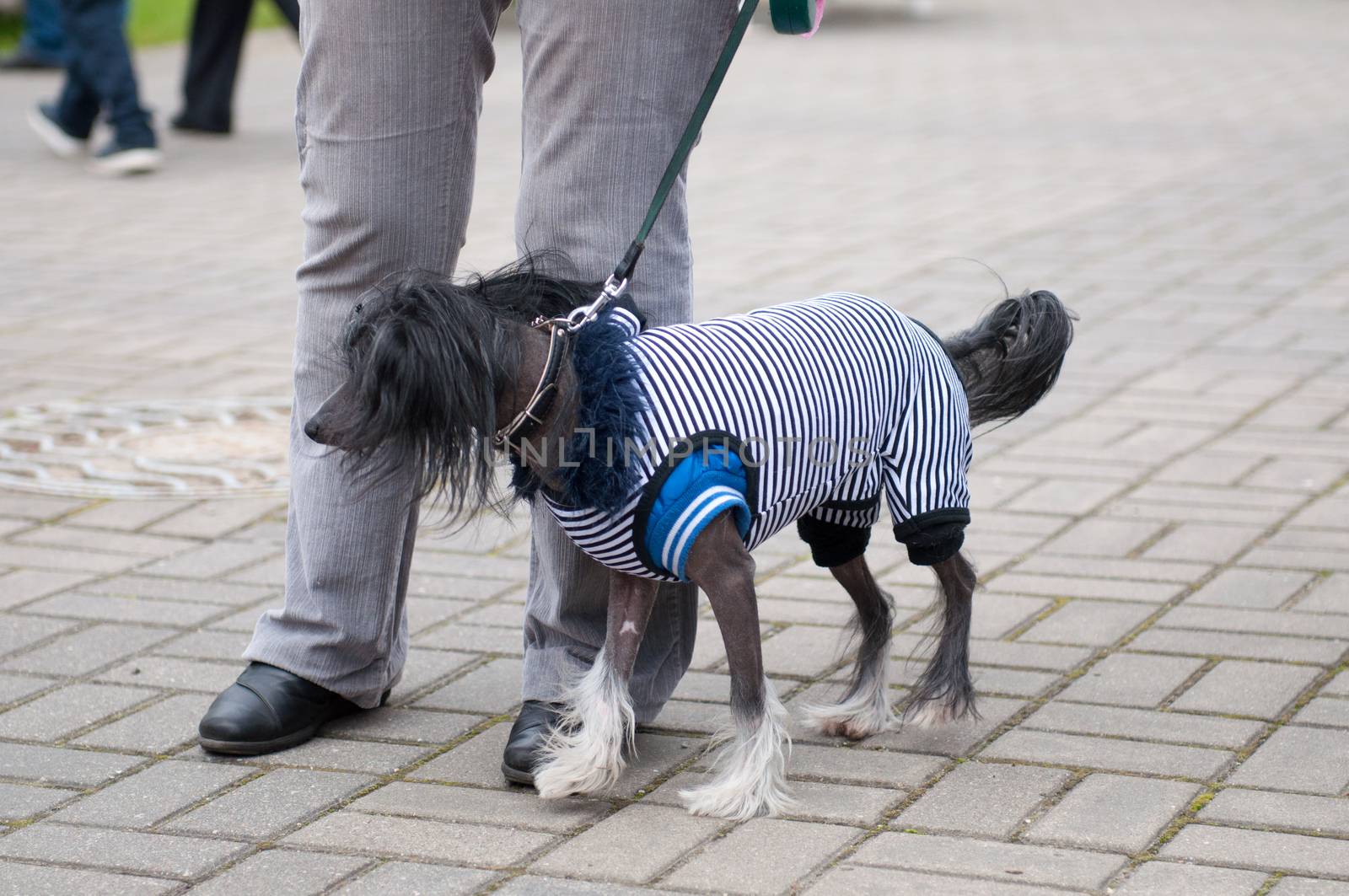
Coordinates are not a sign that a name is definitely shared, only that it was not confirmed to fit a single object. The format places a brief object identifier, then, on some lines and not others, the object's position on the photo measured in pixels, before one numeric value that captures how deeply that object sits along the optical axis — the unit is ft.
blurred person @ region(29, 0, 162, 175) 59.62
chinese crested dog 15.53
